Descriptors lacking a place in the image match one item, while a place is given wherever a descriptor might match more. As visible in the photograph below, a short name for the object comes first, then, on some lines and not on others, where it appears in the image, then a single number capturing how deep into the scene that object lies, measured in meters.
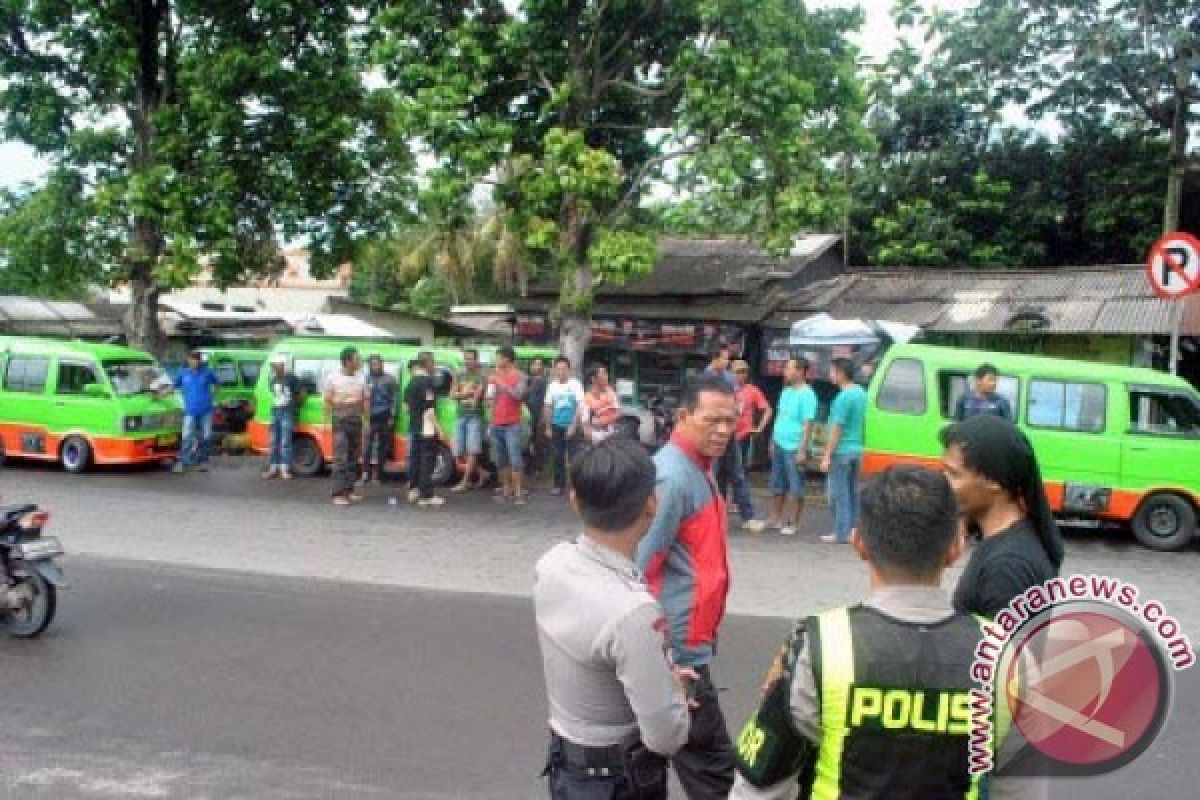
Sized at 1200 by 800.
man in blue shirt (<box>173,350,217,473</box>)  15.52
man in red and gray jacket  3.71
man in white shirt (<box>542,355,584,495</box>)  13.79
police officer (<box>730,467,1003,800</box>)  2.19
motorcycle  7.31
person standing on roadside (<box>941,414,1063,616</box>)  3.08
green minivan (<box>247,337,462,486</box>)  14.69
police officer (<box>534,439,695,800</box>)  2.82
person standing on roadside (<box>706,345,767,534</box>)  11.85
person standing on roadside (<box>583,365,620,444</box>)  13.16
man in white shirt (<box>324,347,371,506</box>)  12.96
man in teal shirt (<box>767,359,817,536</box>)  11.46
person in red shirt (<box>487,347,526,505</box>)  13.24
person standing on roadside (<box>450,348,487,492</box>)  13.65
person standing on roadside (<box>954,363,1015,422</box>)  11.33
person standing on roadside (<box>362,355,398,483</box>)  13.80
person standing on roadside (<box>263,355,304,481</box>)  14.65
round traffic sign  10.39
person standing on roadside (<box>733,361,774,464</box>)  12.23
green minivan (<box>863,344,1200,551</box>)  11.59
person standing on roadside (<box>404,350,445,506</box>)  12.91
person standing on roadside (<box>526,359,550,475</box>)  15.16
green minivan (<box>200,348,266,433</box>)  18.36
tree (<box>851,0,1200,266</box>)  20.09
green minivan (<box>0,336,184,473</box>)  15.07
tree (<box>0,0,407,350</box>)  17.12
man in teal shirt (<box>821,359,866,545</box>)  10.81
